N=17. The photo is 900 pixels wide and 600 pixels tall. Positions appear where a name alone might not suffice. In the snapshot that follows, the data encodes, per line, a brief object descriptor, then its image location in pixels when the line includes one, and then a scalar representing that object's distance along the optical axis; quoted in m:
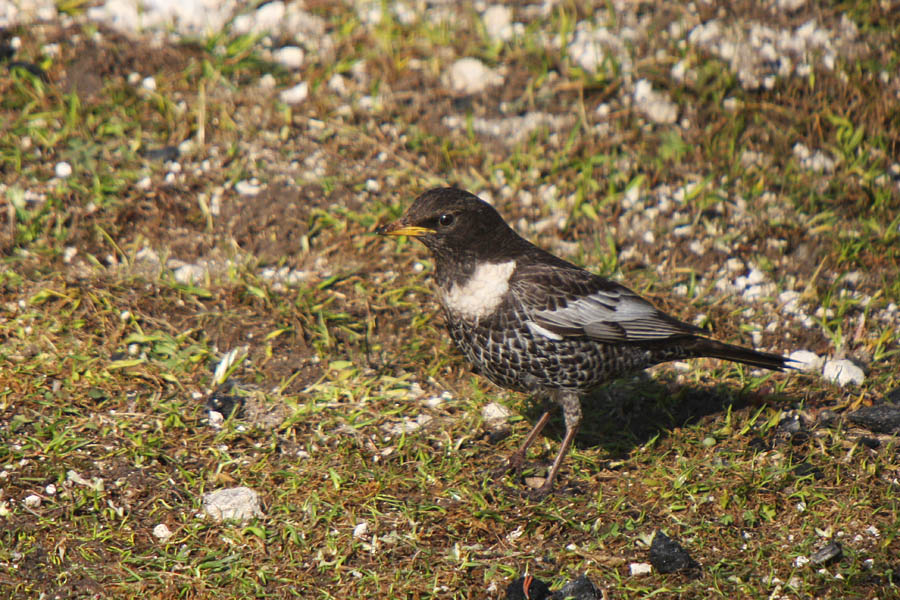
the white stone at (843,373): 10.84
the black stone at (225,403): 10.37
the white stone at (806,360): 11.16
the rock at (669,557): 8.46
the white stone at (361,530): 8.96
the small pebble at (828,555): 8.47
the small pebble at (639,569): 8.55
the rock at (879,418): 10.00
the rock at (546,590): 8.18
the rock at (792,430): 10.05
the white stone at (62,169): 12.64
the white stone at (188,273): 11.73
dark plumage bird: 9.44
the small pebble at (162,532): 8.79
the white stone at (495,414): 10.72
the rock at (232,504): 9.05
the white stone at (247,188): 12.79
